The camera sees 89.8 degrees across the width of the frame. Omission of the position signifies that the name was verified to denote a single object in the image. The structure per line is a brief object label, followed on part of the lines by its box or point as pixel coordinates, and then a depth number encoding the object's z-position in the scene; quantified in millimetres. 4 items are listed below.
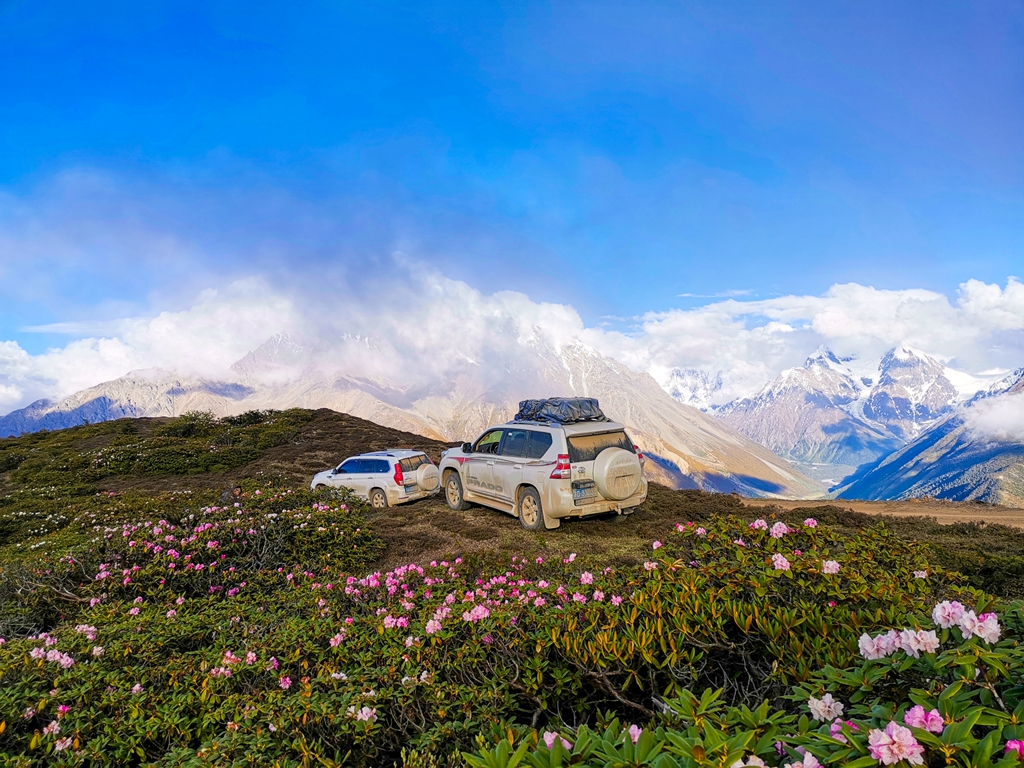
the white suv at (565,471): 10352
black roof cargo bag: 12094
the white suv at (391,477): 14625
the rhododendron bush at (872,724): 1522
